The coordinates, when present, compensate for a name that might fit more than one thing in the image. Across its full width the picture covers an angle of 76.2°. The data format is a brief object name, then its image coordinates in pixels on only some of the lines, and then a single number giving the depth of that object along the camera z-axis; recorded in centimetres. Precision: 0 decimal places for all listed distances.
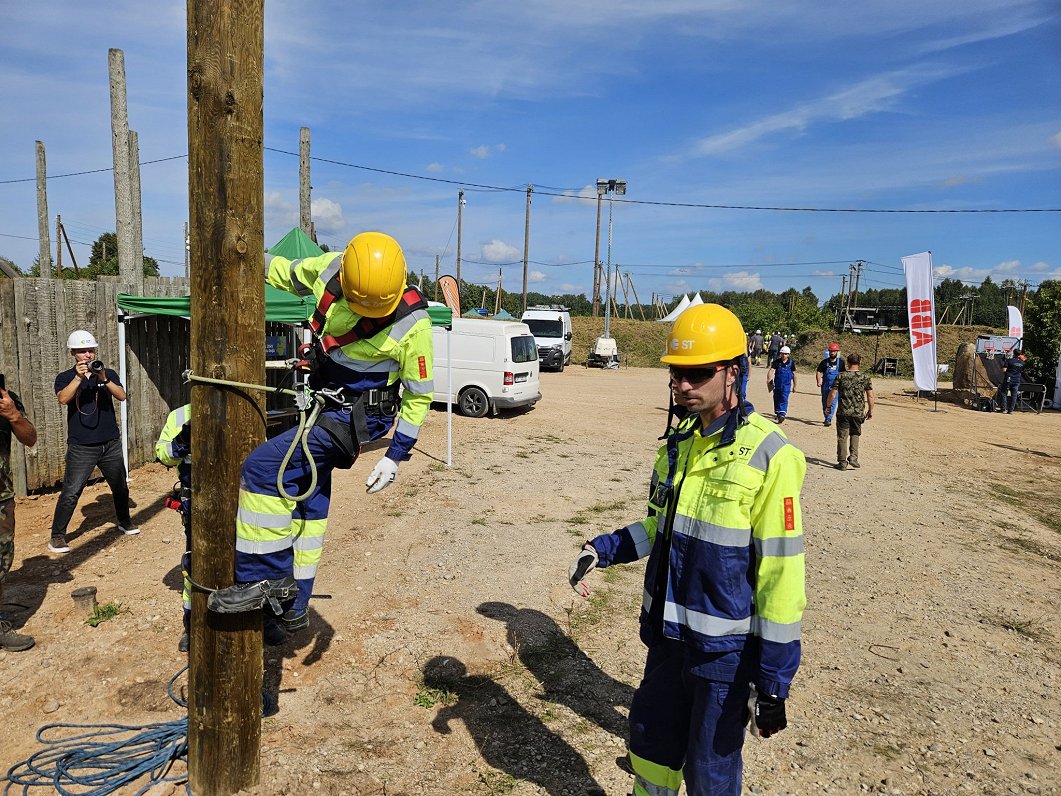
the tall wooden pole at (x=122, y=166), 898
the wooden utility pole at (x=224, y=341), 246
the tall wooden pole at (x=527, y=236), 3928
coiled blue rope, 303
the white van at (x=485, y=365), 1412
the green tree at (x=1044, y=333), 2325
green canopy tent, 792
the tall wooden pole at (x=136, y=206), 959
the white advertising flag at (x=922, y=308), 1584
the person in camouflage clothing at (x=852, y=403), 1047
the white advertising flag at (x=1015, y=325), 2201
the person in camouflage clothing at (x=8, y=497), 413
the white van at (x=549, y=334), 2697
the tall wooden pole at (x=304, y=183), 1451
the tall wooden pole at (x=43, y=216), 1980
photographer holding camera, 596
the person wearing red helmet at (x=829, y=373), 1429
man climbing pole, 301
